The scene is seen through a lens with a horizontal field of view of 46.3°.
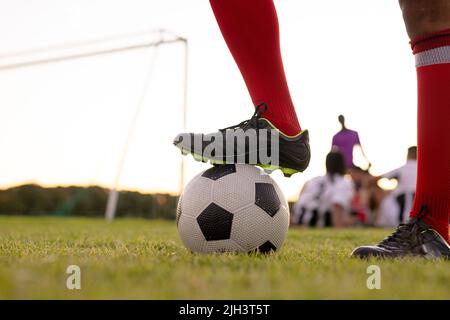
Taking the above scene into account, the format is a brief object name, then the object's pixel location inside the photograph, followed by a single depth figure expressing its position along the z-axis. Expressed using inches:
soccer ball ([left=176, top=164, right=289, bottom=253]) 93.0
